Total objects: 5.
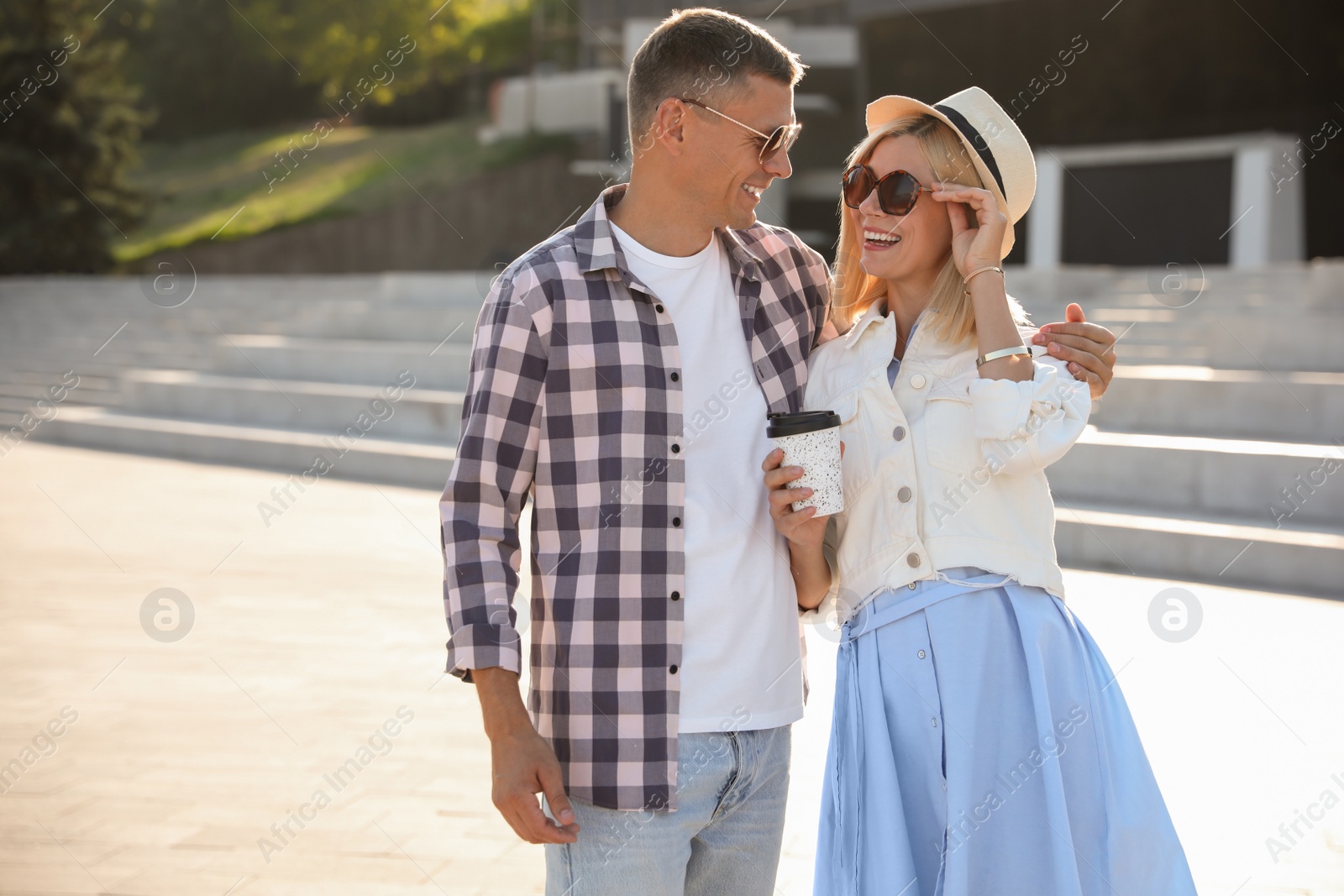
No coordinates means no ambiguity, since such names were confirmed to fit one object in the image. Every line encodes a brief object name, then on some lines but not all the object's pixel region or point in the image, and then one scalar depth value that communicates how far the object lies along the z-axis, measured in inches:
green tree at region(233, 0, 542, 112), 1660.9
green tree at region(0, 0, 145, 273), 1077.8
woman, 84.1
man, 80.7
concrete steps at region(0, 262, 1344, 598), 290.0
